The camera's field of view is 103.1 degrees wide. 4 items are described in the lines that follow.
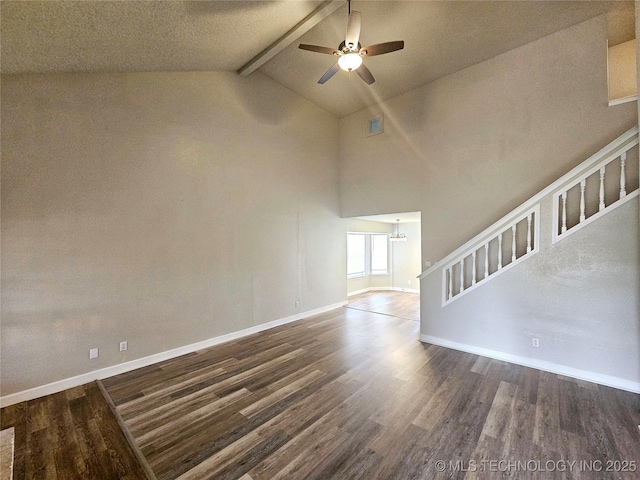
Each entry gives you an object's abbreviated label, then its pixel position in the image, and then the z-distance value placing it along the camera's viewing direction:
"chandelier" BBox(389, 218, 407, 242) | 7.49
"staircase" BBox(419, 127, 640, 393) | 2.78
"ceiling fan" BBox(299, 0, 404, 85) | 2.69
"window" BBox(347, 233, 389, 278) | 8.40
